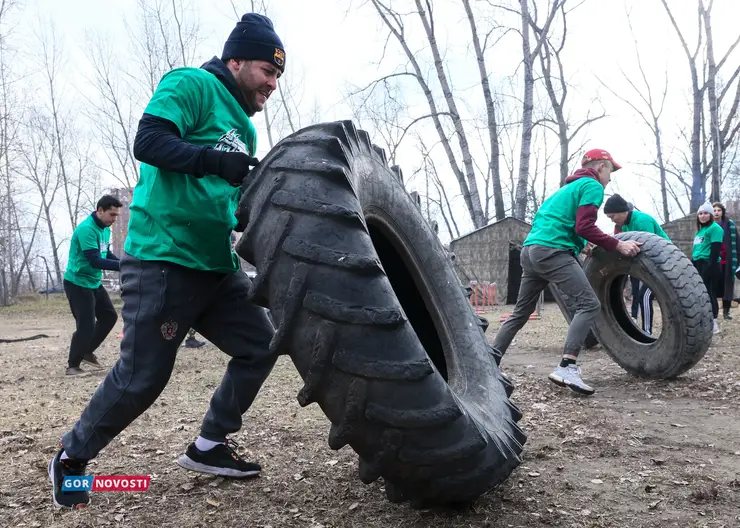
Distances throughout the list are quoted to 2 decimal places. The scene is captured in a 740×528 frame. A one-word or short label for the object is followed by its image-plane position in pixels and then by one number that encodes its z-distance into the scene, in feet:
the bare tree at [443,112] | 60.64
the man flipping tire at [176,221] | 7.52
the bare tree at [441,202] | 143.65
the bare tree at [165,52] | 78.28
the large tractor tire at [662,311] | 16.30
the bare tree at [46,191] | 108.99
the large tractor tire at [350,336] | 5.62
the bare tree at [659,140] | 84.07
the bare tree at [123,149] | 92.07
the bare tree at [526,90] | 58.39
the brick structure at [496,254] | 59.52
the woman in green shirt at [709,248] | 30.86
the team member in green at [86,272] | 20.94
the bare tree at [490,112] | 60.54
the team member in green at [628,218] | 23.15
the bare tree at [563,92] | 67.10
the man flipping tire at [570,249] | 16.08
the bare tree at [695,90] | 60.44
